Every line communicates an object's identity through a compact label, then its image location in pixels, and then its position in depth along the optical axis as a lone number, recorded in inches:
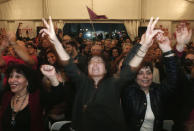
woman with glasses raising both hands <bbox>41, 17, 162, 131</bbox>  63.4
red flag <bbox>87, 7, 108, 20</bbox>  395.5
